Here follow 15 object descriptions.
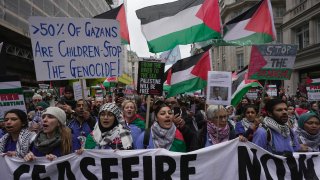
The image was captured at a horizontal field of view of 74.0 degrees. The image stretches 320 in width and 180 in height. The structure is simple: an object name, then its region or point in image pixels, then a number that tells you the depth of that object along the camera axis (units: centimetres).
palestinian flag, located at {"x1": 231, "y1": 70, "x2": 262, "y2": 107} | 493
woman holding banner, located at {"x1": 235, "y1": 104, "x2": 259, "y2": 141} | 357
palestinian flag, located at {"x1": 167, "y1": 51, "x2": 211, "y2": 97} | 388
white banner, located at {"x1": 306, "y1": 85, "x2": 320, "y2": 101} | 463
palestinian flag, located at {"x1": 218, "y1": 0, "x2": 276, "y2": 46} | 391
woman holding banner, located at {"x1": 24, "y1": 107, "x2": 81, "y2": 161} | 228
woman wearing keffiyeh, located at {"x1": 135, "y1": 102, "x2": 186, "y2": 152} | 256
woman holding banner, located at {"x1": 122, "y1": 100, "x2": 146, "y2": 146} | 332
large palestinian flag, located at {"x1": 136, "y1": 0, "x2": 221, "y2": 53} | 393
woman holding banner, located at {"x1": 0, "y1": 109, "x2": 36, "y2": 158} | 233
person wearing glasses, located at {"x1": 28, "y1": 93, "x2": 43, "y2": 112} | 524
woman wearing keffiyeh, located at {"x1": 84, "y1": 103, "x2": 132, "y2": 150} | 246
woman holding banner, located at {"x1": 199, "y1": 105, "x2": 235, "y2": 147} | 270
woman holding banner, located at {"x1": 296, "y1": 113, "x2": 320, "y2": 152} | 270
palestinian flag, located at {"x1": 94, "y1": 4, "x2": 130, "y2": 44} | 475
